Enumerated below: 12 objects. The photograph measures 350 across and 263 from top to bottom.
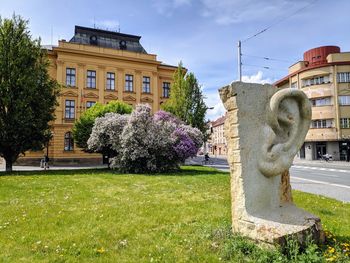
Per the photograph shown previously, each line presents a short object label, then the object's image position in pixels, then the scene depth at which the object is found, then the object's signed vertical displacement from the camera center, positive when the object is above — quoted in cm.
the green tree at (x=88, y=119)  2944 +323
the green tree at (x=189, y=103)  3472 +561
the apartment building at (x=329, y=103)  4300 +679
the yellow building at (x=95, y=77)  3831 +1063
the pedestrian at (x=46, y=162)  2820 -106
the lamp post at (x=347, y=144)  4206 +55
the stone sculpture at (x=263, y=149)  451 +0
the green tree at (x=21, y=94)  2062 +424
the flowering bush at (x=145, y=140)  1941 +67
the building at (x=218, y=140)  9927 +315
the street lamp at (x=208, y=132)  3454 +221
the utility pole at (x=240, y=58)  1967 +612
